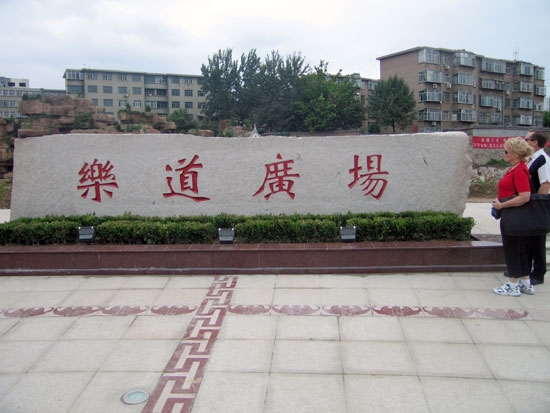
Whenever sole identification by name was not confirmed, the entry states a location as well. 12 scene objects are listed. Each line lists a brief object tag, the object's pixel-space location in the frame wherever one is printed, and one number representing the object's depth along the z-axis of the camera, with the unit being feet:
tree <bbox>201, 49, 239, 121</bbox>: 126.00
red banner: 53.52
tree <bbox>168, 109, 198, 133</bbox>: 125.93
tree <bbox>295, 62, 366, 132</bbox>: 89.61
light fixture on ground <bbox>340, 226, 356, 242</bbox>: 16.46
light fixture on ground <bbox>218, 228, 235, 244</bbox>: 16.70
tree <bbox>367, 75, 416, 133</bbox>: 103.35
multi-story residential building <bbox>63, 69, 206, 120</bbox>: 156.97
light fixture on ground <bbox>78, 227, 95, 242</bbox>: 17.03
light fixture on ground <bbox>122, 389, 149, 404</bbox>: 8.49
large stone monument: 18.86
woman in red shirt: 12.44
